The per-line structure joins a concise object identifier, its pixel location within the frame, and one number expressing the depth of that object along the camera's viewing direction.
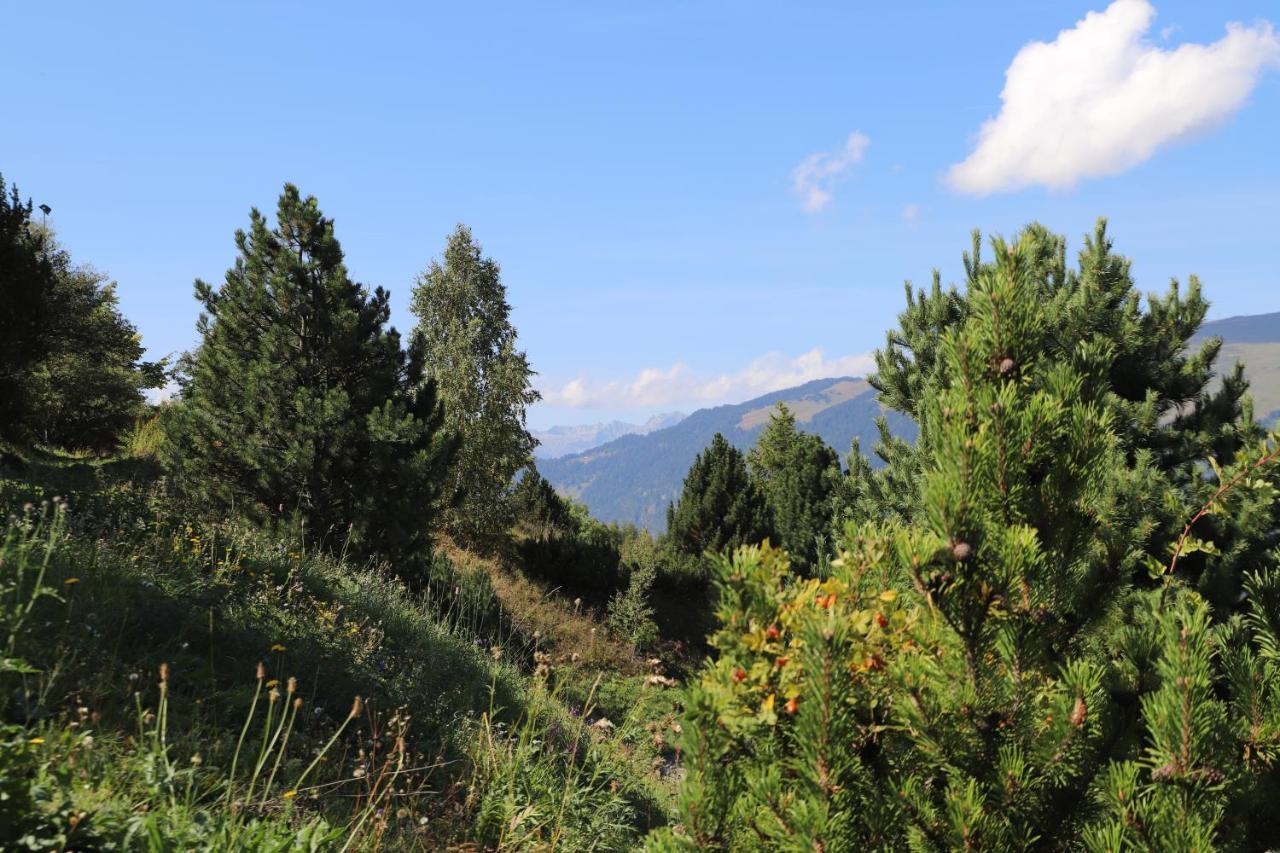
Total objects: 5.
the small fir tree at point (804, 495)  22.00
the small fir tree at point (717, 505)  23.66
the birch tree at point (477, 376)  23.48
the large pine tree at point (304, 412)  11.29
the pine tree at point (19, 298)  12.01
